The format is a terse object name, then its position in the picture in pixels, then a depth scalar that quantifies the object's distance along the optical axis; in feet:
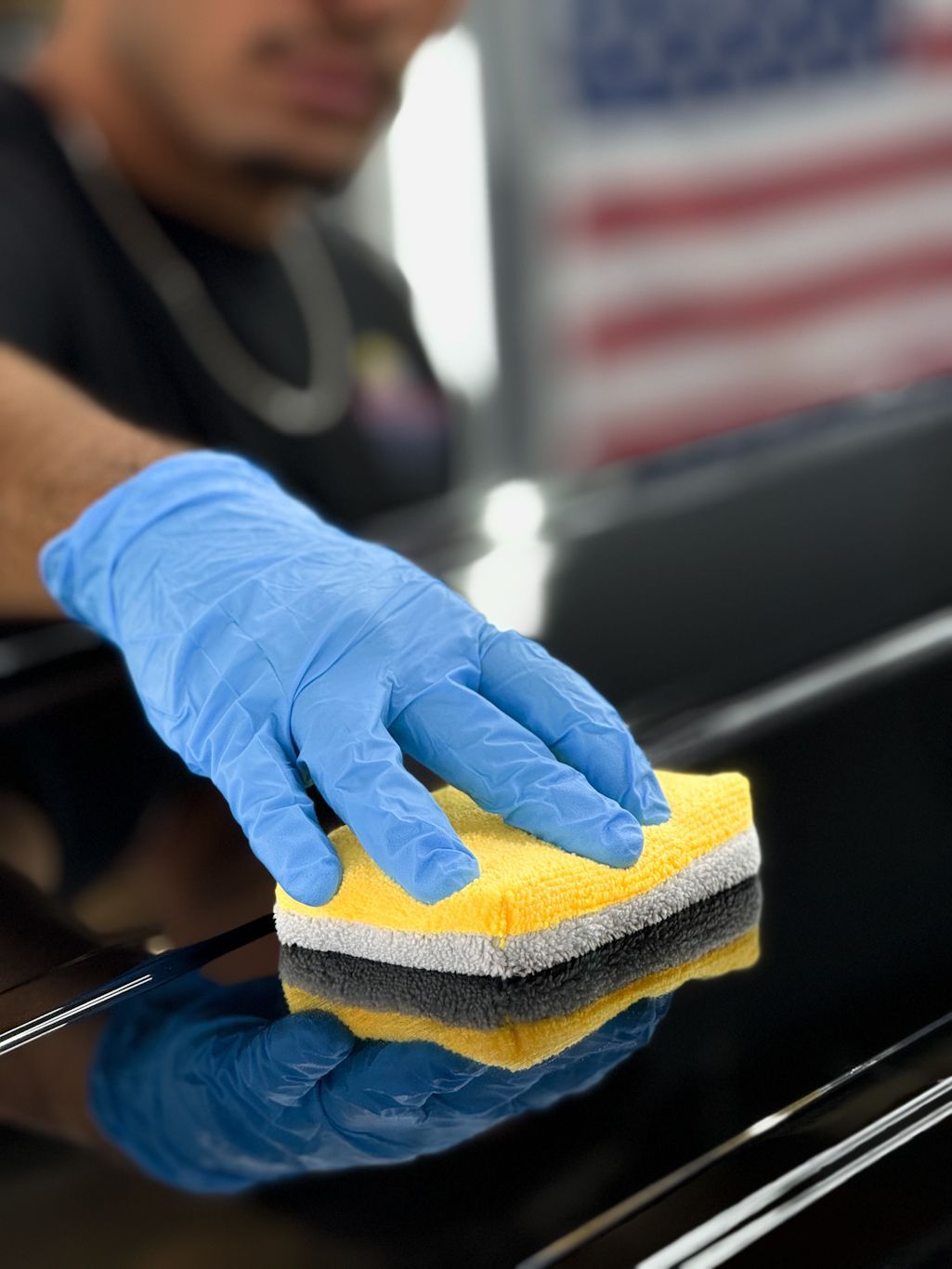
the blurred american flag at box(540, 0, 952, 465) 9.43
